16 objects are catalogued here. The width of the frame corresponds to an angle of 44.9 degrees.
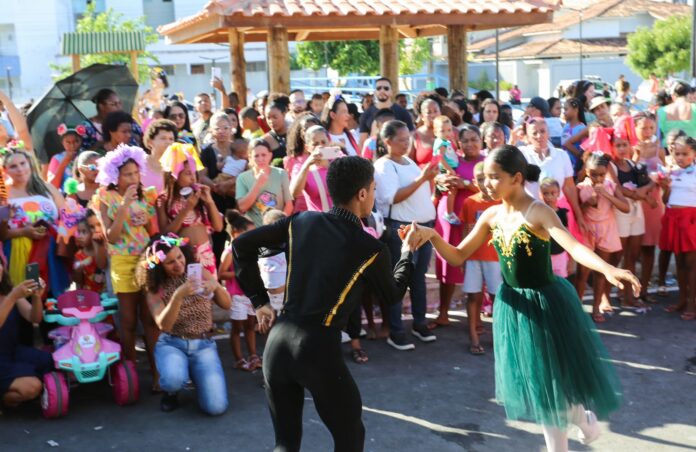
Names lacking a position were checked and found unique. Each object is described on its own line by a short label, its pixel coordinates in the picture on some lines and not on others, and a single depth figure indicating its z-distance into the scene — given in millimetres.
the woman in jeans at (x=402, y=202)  7176
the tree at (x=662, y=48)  44938
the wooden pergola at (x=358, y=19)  12648
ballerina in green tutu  4660
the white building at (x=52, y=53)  57656
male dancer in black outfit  3838
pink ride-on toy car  5840
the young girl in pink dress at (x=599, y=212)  8039
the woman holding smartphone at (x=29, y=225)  6656
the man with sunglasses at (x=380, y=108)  9859
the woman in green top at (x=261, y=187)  7258
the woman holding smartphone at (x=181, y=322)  5887
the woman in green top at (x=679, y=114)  10406
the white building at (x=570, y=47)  55906
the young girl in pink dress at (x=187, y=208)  6766
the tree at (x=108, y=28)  38109
